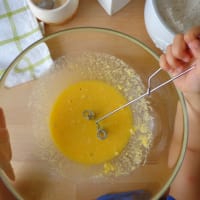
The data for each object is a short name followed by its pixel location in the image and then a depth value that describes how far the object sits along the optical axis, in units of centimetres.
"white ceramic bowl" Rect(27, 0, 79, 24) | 67
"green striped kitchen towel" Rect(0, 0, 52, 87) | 70
